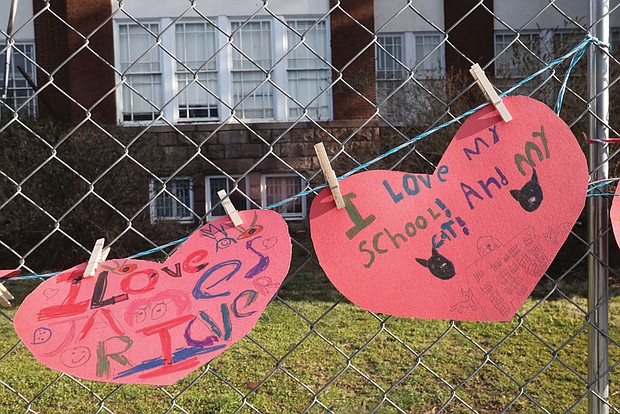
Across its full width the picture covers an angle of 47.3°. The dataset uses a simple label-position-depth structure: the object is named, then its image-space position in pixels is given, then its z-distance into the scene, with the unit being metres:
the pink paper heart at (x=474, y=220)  1.37
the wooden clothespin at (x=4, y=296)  1.25
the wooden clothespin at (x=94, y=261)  1.29
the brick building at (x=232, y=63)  11.72
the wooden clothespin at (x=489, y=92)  1.35
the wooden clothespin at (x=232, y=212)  1.32
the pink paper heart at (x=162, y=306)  1.24
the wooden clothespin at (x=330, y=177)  1.27
